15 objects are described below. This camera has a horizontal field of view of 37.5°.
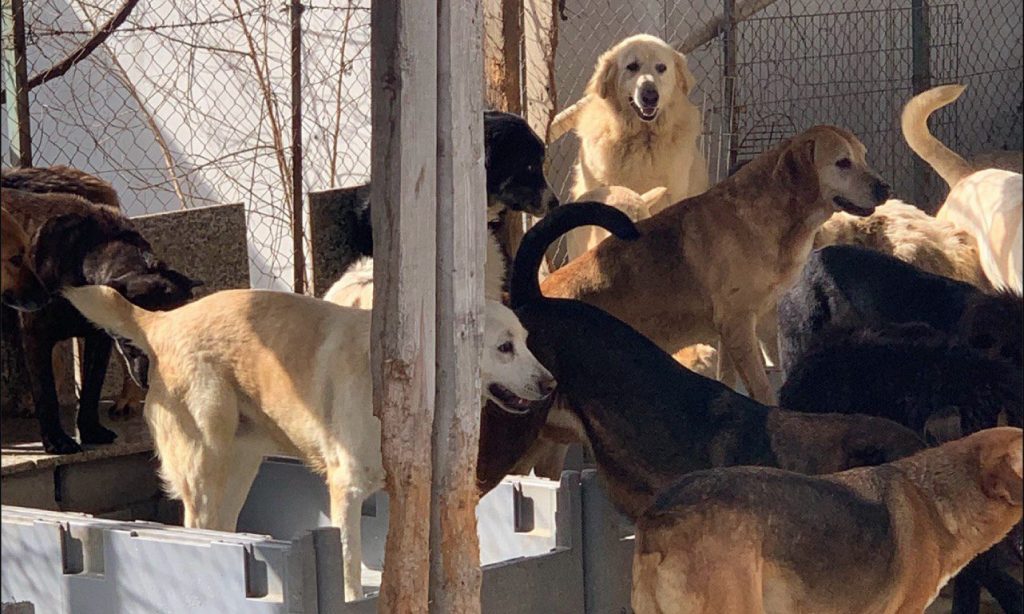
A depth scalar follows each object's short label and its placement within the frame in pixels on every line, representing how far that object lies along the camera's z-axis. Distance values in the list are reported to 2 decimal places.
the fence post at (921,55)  9.49
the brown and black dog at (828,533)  3.87
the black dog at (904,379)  5.16
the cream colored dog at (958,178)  6.34
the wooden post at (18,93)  7.31
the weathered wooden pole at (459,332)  4.23
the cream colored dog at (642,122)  8.45
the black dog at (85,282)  6.32
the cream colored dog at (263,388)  5.21
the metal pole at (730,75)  9.27
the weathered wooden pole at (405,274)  4.12
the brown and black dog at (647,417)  4.87
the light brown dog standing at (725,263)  6.62
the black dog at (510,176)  7.16
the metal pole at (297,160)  7.75
